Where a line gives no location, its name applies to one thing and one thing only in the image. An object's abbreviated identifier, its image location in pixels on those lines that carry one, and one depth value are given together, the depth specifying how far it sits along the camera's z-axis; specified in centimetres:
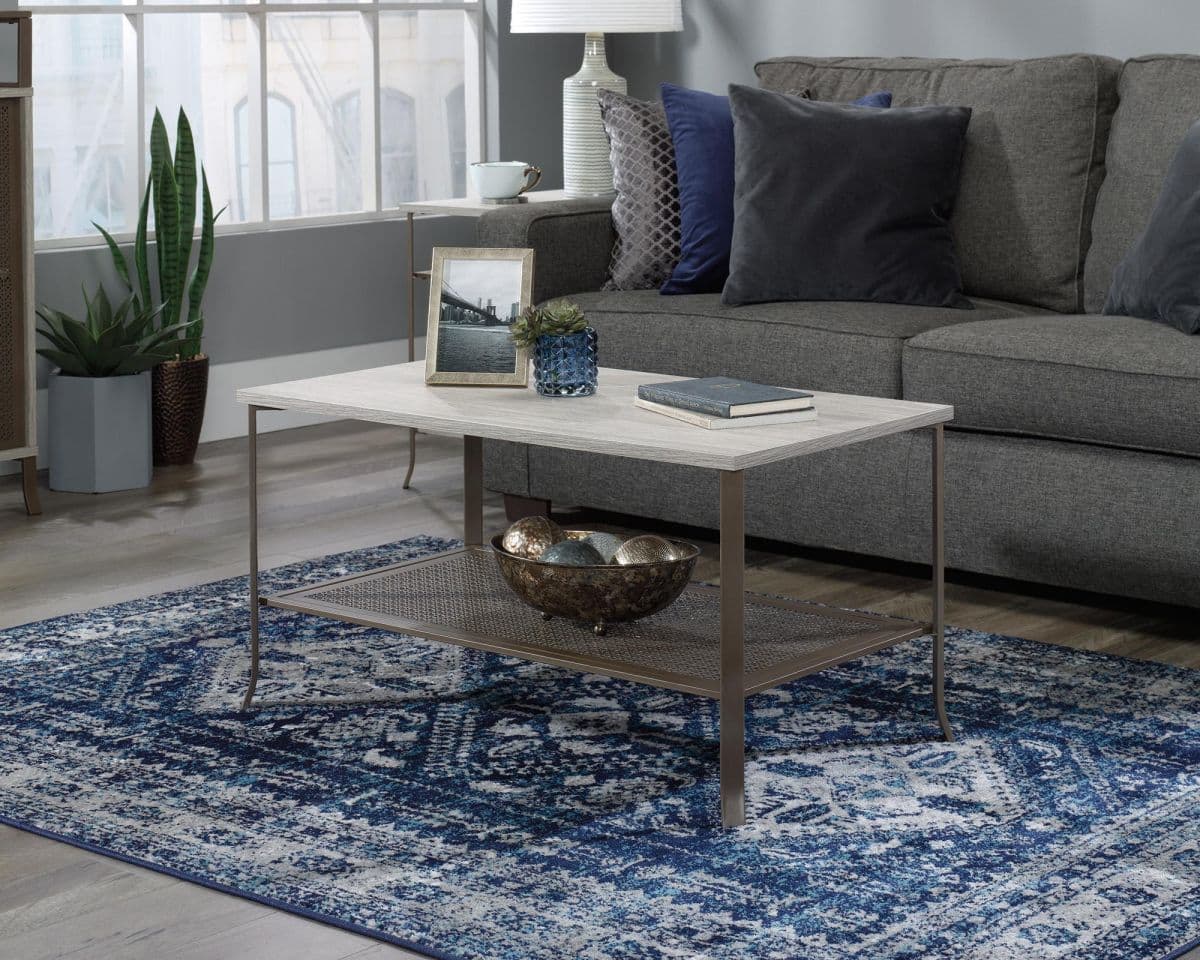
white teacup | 636
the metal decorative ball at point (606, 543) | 368
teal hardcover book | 343
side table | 613
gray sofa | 442
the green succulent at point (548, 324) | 378
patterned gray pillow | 573
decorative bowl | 352
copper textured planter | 649
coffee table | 323
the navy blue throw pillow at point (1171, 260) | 475
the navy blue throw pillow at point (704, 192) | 561
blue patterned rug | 285
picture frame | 393
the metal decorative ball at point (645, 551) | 361
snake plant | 641
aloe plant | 606
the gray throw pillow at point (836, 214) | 534
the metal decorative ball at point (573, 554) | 359
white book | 341
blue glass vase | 379
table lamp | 643
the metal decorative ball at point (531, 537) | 374
